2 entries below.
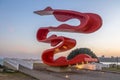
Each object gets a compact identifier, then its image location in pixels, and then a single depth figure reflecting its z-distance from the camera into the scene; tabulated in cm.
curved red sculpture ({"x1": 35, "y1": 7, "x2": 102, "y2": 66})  1018
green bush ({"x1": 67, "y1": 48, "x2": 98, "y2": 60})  2626
